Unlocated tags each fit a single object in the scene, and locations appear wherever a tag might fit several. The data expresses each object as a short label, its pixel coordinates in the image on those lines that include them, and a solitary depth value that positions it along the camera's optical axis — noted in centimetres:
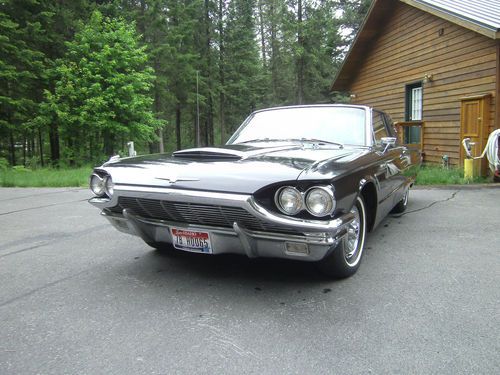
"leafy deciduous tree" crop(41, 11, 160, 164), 1611
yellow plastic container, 857
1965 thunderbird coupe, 244
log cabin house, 897
